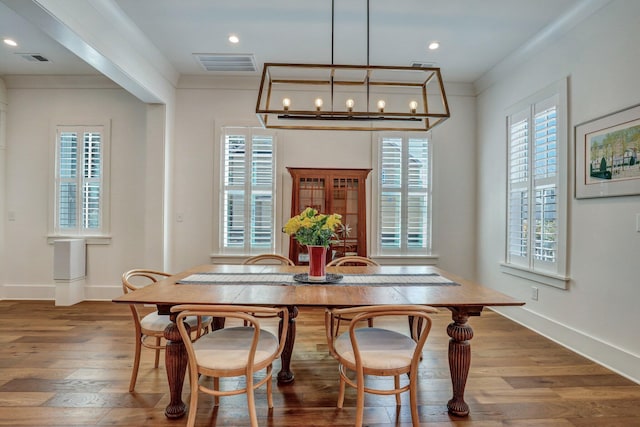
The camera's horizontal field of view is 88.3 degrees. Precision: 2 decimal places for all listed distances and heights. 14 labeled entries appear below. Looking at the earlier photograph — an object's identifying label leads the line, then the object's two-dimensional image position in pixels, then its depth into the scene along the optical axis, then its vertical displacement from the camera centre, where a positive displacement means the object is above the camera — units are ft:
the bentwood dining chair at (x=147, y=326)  7.43 -2.58
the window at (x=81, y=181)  14.85 +1.46
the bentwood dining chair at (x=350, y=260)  10.60 -1.43
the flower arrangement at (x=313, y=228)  7.57 -0.30
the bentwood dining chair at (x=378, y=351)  5.43 -2.52
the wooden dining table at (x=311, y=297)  6.14 -1.60
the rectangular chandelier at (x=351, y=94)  14.28 +5.62
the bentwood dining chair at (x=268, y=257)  10.75 -1.41
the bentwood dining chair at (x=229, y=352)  5.39 -2.52
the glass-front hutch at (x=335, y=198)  13.76 +0.73
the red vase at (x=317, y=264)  7.89 -1.17
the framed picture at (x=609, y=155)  8.16 +1.69
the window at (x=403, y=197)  15.15 +0.89
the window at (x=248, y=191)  14.90 +1.08
